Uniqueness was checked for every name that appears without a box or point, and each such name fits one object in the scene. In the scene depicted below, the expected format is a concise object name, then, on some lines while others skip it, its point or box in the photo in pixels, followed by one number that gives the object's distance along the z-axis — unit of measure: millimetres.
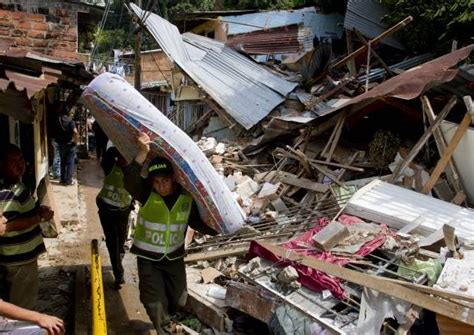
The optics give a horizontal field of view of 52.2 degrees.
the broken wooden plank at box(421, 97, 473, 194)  5820
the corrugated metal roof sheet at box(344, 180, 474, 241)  5312
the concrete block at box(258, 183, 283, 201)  7692
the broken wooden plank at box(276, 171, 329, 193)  7320
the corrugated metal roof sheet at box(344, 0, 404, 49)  12555
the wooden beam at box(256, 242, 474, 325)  3670
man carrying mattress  3801
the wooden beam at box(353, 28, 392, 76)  9902
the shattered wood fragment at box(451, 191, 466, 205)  6109
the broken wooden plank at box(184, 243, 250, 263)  5875
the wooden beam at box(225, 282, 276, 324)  4477
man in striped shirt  3641
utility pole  13118
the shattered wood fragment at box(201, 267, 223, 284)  5614
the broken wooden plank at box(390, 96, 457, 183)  6250
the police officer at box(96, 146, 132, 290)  5082
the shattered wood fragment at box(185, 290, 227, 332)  4848
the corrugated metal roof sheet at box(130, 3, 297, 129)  11203
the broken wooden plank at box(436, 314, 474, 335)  3717
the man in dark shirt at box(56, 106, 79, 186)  9367
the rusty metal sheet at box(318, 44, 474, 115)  6168
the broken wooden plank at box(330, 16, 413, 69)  8492
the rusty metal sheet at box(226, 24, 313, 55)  13412
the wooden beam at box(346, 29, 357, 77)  11133
